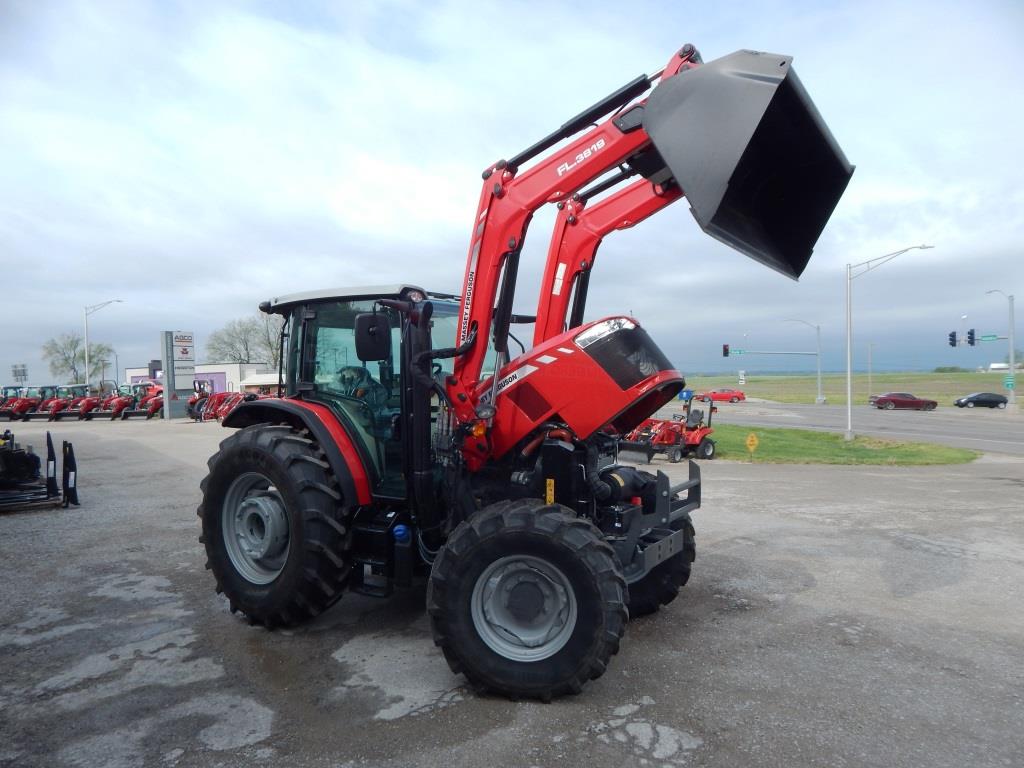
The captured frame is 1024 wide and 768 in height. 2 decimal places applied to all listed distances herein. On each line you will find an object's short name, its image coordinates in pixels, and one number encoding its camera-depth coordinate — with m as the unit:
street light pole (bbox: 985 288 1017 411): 43.53
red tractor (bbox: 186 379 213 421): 33.34
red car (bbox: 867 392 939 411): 49.12
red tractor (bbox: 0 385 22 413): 37.91
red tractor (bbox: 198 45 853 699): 3.96
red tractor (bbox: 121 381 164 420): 36.19
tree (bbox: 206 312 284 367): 73.69
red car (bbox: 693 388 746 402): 59.94
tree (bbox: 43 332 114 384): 74.19
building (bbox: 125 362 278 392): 61.44
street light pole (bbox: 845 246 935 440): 24.83
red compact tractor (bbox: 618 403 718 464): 17.47
